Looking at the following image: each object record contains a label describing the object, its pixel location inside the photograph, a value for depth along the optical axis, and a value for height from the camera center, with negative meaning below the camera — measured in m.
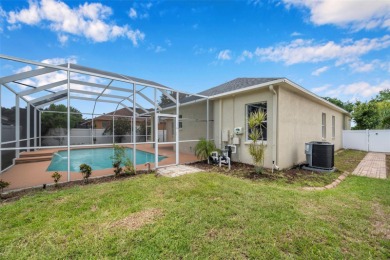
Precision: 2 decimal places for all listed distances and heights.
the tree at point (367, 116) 16.81 +1.44
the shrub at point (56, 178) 4.89 -1.34
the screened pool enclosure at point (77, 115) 6.42 +1.03
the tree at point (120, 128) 16.66 +0.22
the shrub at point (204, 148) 8.64 -0.88
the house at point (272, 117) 6.83 +0.63
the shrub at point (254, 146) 6.42 -0.61
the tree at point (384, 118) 14.83 +1.03
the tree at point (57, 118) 12.81 +0.99
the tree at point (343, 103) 24.23 +3.78
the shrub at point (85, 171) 5.41 -1.26
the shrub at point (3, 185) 4.22 -1.33
